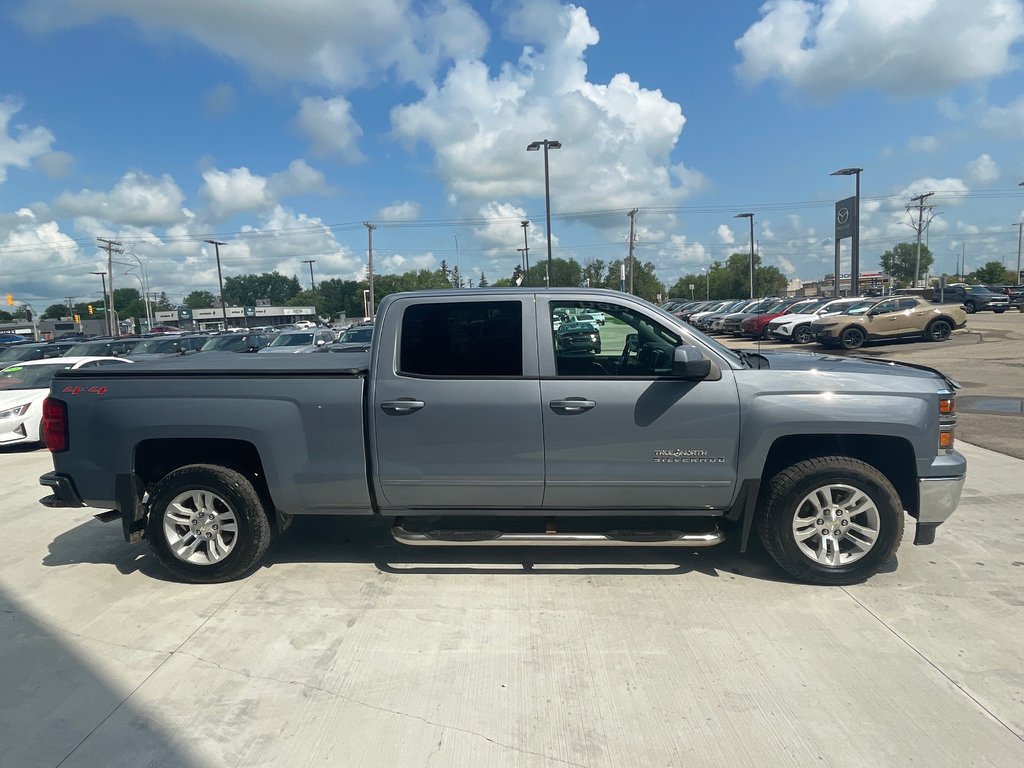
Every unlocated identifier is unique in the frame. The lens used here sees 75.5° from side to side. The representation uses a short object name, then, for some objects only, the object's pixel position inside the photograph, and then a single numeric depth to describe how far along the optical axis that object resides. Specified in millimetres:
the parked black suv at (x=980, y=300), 37906
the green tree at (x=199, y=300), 160125
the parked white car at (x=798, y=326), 25406
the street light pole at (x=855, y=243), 38344
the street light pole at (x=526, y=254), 48553
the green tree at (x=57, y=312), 138288
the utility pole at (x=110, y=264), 57219
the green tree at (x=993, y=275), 100069
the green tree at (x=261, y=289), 159750
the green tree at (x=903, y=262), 114625
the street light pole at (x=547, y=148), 30609
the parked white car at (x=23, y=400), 9836
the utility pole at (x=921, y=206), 67000
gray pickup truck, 4070
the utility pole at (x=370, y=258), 58062
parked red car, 28562
